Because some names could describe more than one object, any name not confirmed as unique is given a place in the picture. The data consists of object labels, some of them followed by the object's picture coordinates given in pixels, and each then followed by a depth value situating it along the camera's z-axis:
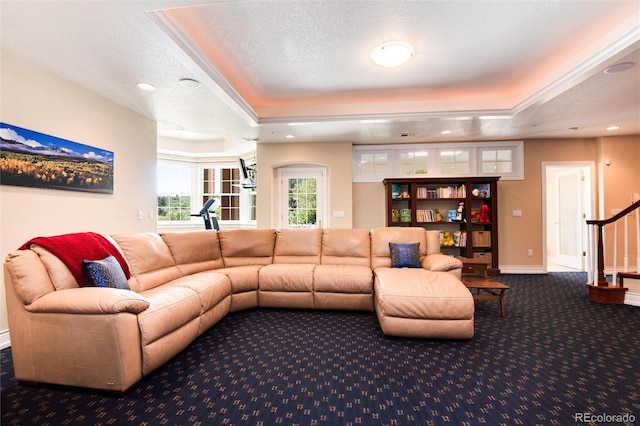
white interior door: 5.61
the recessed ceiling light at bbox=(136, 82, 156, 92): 3.07
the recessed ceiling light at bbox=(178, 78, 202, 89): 2.95
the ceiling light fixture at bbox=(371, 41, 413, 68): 2.63
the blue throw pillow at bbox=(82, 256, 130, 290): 2.01
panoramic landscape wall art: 2.50
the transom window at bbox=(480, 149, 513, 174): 5.44
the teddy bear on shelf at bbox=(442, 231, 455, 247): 5.24
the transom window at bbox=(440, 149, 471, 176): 5.49
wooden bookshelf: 5.14
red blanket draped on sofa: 2.01
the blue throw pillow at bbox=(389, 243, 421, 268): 3.39
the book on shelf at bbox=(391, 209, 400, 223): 5.48
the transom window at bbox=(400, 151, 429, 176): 5.57
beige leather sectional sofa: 1.74
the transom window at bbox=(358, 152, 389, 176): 5.67
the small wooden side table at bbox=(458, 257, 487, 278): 3.57
